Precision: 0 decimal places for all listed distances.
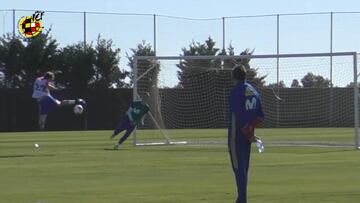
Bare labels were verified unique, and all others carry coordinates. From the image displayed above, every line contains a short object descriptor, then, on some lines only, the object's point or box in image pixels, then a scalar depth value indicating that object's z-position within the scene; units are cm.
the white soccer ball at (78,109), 3544
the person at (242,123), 1400
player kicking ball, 3484
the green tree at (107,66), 6234
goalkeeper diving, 3177
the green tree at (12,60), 6009
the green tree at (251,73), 4259
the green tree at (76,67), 6072
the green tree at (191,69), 4503
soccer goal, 3888
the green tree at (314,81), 4788
